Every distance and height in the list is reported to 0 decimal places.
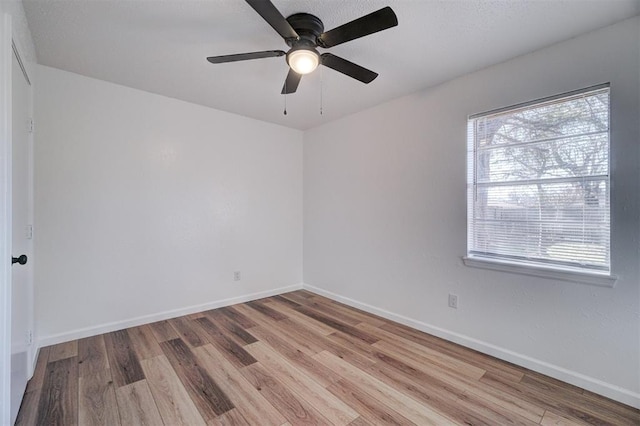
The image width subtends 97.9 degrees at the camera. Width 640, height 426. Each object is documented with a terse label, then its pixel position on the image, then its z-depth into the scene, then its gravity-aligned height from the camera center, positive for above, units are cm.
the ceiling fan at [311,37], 144 +101
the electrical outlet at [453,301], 261 -84
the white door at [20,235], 161 -16
